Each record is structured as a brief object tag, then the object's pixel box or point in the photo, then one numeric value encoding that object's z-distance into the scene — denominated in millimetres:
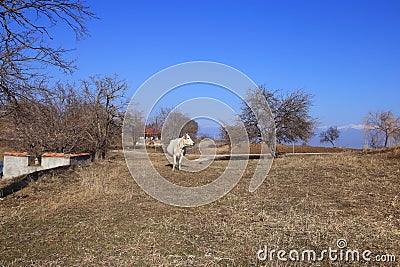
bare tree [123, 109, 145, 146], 22484
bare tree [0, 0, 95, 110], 7586
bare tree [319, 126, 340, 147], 53744
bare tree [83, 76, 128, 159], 22266
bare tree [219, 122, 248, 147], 23656
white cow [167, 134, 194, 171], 14623
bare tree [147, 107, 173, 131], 23897
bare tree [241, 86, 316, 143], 24453
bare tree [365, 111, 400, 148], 26750
